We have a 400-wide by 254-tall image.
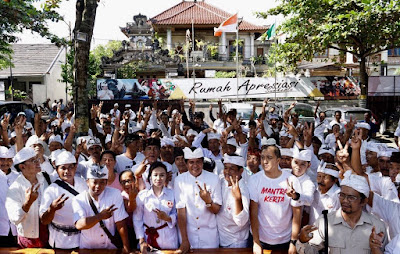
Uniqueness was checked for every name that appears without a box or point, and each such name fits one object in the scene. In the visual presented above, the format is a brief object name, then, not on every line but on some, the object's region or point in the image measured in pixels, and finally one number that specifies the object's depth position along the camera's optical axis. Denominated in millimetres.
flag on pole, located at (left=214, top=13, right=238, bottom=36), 18688
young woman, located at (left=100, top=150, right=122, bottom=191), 4883
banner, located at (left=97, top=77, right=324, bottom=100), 19359
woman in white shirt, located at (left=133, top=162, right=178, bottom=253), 4121
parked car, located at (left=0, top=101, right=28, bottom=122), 14208
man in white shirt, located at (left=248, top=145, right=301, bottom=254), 4000
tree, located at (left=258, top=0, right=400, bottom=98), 13484
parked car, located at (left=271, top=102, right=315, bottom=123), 15469
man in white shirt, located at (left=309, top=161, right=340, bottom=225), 4188
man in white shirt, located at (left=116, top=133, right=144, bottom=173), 5688
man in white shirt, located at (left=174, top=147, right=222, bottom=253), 4121
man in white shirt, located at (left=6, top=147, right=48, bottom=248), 3947
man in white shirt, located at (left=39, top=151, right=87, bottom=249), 3930
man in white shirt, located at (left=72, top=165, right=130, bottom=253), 3717
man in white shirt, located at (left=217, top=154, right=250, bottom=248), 4073
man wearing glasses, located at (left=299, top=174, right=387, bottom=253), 3416
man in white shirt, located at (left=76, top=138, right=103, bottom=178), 5125
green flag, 17531
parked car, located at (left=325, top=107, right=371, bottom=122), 14188
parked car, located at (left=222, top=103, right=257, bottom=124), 13919
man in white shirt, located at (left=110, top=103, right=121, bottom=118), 12552
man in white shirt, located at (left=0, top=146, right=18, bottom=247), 4359
